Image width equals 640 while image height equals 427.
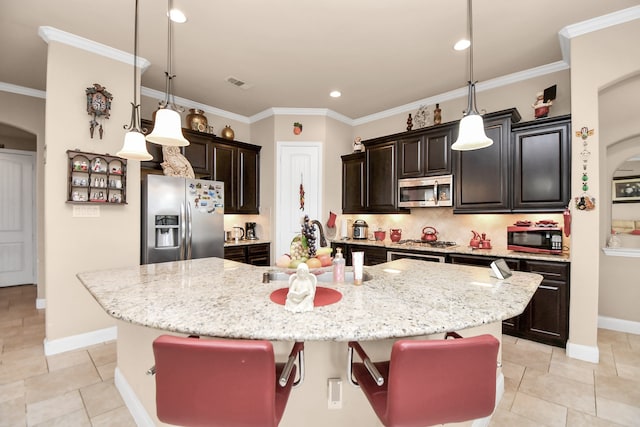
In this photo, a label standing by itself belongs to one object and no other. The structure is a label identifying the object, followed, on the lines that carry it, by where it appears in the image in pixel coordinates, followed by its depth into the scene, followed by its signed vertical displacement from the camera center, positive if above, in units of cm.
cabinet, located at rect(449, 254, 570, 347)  268 -91
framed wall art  311 +26
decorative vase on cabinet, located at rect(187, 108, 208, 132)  403 +132
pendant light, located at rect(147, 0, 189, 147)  178 +54
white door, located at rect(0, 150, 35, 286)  493 -8
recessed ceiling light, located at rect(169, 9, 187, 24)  237 +167
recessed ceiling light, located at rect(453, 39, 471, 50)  277 +166
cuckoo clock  281 +109
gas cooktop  374 -41
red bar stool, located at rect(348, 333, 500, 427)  90 -55
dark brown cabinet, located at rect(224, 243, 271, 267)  410 -61
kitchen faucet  204 -17
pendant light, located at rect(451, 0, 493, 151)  184 +55
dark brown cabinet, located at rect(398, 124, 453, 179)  365 +81
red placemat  134 -42
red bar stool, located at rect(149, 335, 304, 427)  86 -52
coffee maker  482 -29
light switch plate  279 +2
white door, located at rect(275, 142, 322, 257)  457 +47
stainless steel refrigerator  317 -8
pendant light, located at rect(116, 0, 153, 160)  202 +49
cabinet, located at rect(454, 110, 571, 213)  285 +49
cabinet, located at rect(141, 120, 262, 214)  388 +72
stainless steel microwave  366 +29
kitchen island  105 -41
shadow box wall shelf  272 +34
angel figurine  121 -34
